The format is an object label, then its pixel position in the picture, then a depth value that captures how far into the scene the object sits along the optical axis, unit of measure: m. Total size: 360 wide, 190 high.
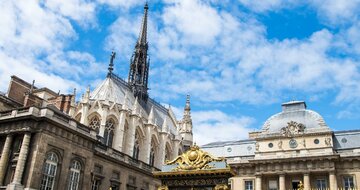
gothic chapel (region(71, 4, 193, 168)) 49.38
